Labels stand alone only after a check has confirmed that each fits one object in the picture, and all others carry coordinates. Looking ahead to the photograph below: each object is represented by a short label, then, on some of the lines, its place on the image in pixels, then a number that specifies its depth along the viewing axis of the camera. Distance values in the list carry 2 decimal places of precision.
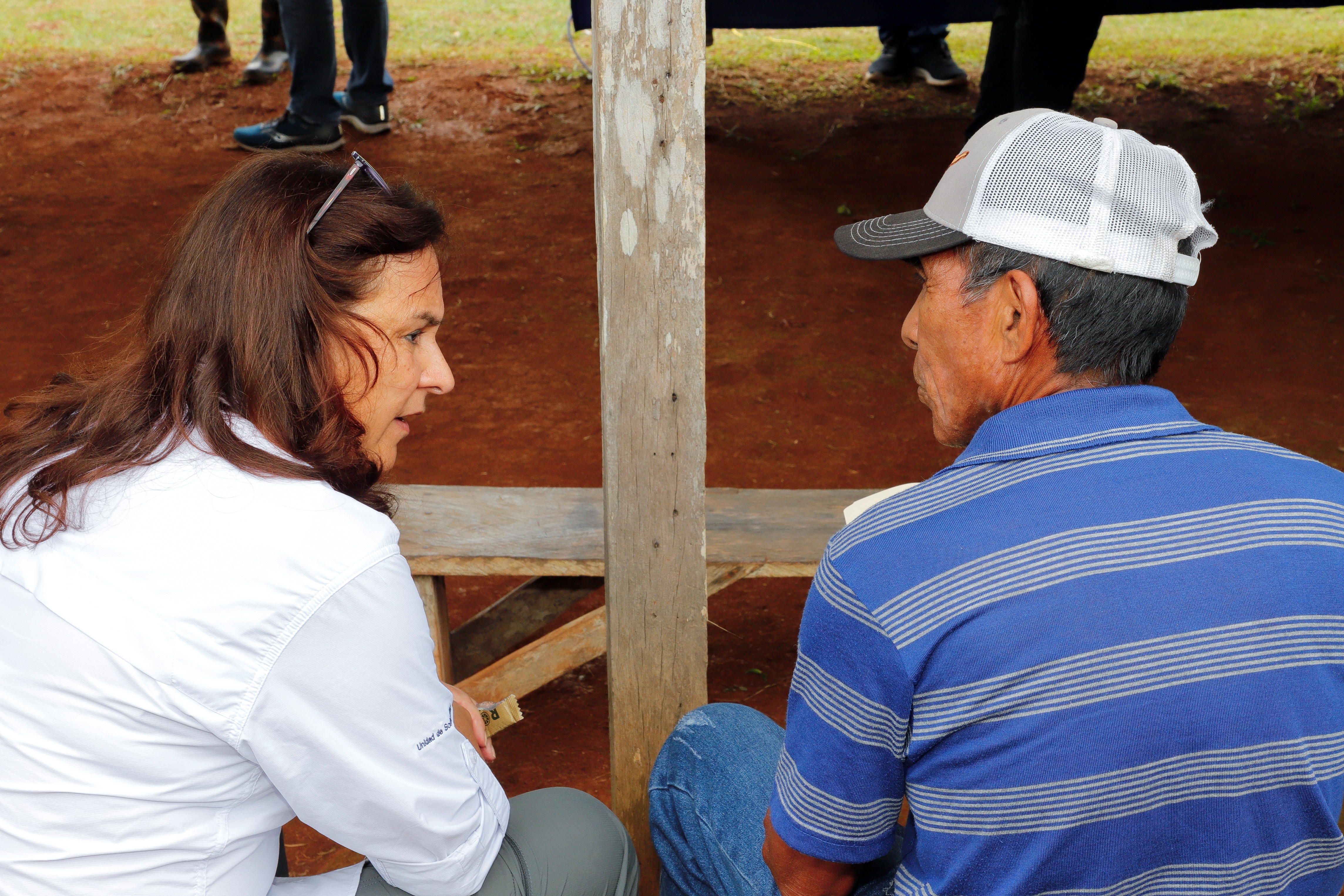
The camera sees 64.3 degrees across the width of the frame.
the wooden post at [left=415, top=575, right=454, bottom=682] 2.44
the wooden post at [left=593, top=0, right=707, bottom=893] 1.56
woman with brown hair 1.16
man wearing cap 1.03
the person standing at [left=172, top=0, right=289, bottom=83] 8.60
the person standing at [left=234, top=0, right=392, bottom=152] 6.78
